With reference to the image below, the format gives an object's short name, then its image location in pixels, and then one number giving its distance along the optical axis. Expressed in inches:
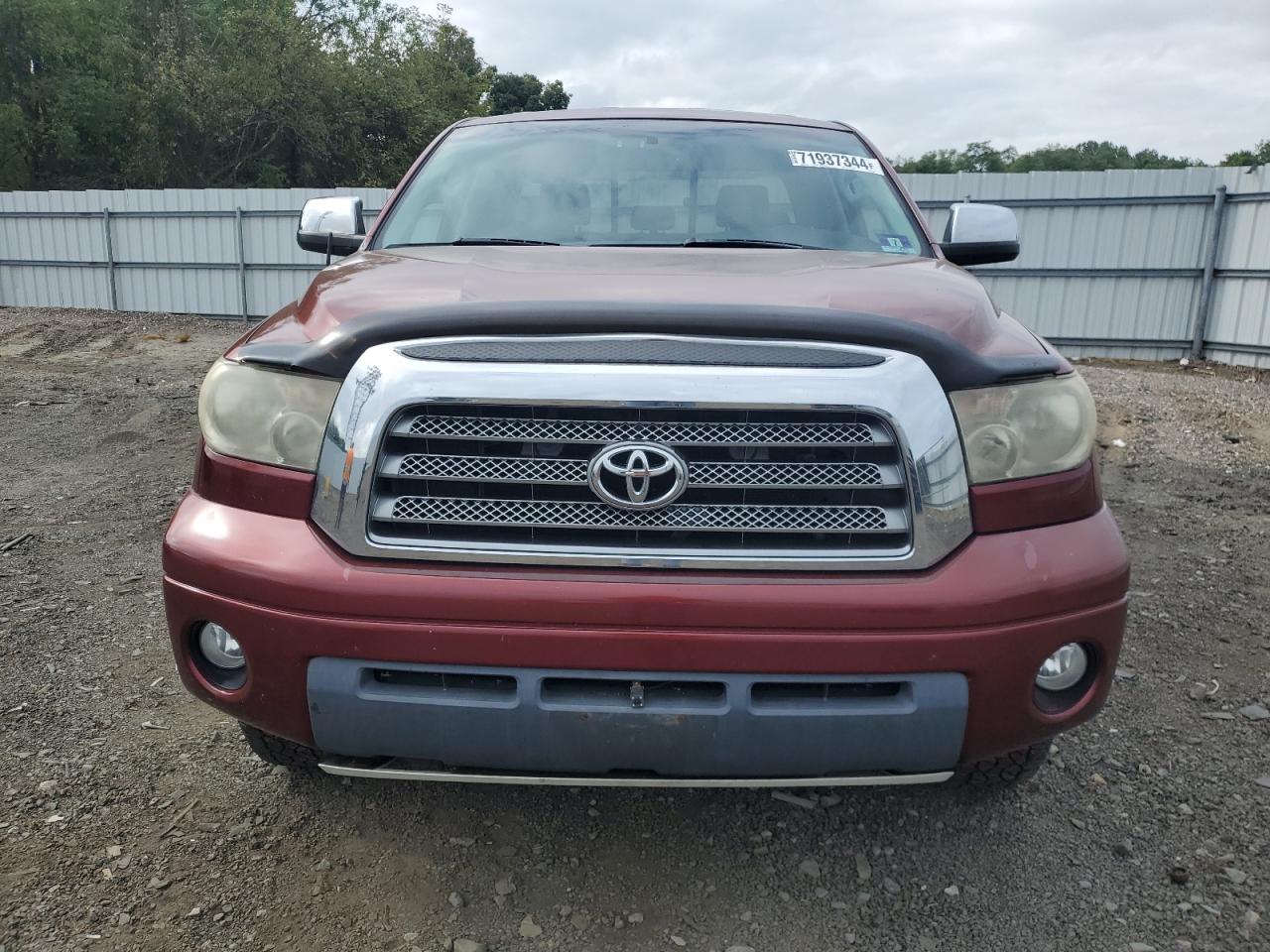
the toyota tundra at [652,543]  66.0
